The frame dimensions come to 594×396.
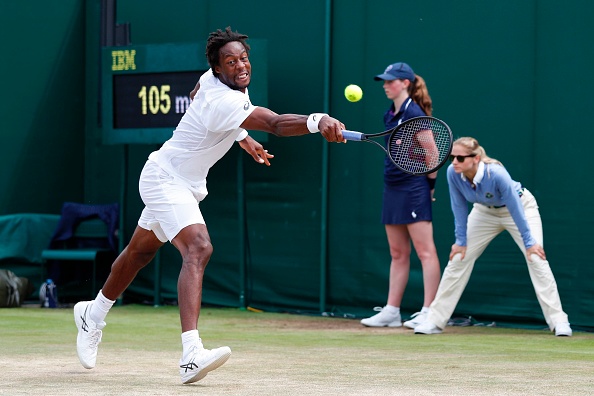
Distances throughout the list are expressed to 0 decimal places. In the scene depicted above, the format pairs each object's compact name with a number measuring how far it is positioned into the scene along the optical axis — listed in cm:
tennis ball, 1590
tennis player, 934
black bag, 1852
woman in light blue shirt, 1400
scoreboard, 1809
